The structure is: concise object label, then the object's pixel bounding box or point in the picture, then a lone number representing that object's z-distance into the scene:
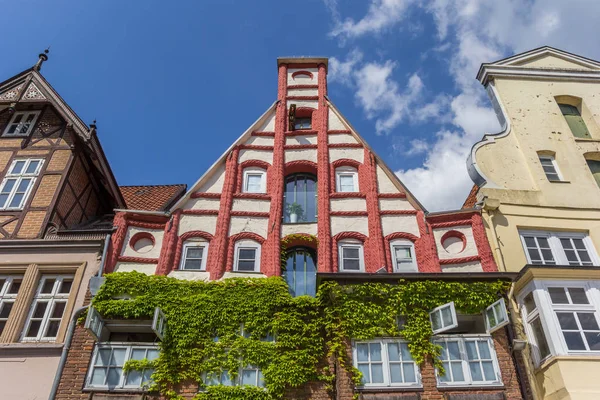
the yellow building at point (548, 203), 11.98
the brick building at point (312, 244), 12.20
